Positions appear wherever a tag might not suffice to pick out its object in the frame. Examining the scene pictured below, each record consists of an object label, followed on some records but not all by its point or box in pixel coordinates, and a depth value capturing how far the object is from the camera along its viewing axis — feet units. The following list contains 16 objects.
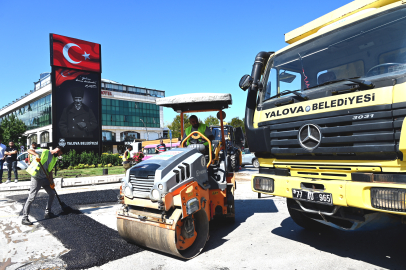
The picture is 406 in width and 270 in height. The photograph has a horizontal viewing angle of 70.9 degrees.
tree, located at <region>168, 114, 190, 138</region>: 170.97
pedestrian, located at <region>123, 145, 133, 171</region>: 45.27
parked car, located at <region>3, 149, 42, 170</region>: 63.95
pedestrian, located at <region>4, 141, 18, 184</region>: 40.14
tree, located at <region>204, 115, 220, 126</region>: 153.77
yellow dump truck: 9.87
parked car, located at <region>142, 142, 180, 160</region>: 79.60
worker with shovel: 20.35
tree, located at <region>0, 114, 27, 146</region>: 148.35
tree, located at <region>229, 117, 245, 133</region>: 150.30
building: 183.93
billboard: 71.77
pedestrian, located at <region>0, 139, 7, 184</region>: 38.93
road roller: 12.76
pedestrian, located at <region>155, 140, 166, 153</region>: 57.31
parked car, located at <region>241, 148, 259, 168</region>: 64.23
